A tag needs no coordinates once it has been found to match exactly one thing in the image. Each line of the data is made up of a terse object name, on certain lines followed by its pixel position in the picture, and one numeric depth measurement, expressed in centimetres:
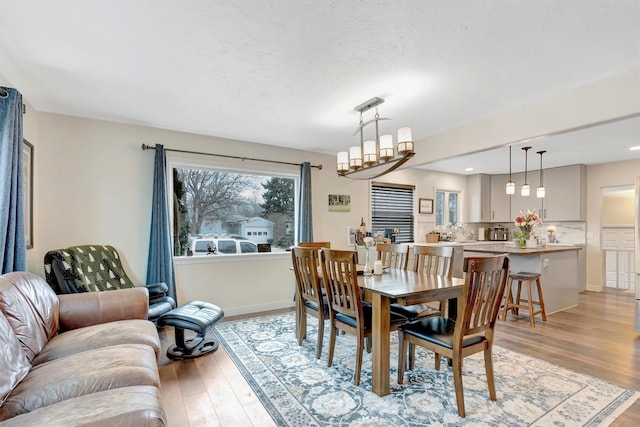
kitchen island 438
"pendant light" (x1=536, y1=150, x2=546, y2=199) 502
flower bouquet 483
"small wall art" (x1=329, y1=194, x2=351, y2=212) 525
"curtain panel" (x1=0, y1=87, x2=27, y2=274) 226
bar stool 395
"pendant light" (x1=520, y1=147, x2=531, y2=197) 489
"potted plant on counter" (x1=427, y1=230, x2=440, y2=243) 641
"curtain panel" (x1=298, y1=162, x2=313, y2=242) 479
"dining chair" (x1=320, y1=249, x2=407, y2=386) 243
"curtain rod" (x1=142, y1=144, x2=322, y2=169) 379
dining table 227
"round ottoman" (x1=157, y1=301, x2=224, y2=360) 279
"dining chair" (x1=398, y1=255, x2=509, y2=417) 201
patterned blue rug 202
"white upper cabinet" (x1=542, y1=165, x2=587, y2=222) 596
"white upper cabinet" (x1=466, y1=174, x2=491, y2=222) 711
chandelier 269
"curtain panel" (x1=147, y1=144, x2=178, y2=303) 371
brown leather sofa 128
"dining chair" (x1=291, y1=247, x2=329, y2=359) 287
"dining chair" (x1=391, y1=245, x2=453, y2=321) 290
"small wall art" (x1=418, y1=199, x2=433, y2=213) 654
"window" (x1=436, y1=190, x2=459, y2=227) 698
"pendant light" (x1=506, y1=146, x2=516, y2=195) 497
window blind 598
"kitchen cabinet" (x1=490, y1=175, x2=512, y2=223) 705
